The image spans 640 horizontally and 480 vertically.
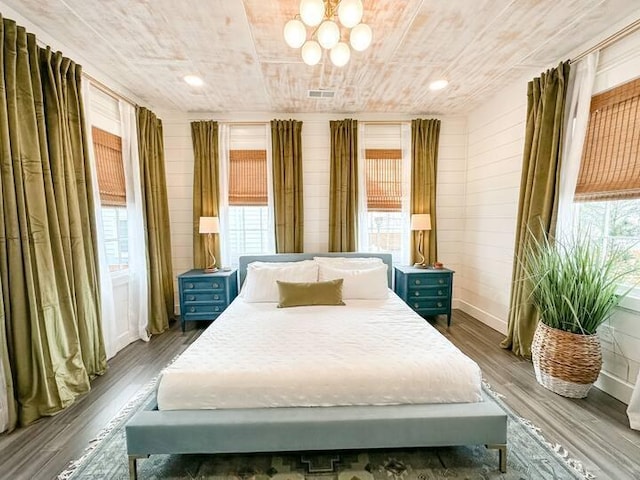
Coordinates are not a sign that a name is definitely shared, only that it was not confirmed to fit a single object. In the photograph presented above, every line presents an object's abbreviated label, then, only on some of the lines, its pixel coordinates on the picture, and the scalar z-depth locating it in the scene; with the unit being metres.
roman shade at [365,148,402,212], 4.10
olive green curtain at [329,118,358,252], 3.97
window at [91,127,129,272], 2.95
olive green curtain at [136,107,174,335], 3.48
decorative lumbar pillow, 2.87
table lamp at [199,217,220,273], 3.68
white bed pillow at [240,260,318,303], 3.09
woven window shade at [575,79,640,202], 2.15
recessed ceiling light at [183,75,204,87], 2.98
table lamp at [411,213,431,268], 3.82
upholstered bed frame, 1.54
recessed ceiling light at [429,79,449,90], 3.12
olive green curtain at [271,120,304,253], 3.93
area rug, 1.60
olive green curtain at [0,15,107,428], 1.93
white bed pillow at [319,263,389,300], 3.11
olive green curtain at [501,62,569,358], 2.65
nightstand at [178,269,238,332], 3.55
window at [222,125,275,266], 4.01
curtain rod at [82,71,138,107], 2.72
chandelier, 1.54
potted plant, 2.19
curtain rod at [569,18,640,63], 2.10
